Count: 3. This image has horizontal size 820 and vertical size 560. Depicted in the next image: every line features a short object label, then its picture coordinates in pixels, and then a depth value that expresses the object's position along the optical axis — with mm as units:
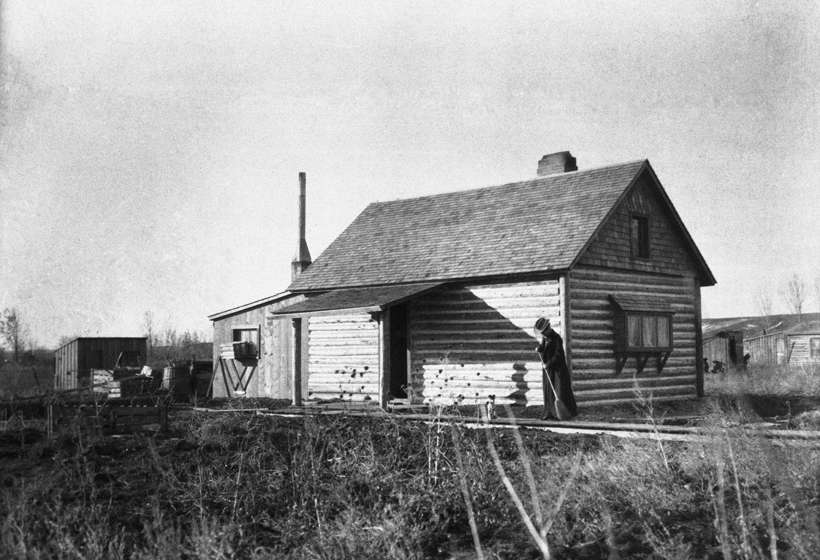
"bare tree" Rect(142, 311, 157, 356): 73781
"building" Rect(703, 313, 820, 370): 43125
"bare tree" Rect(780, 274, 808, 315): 76938
